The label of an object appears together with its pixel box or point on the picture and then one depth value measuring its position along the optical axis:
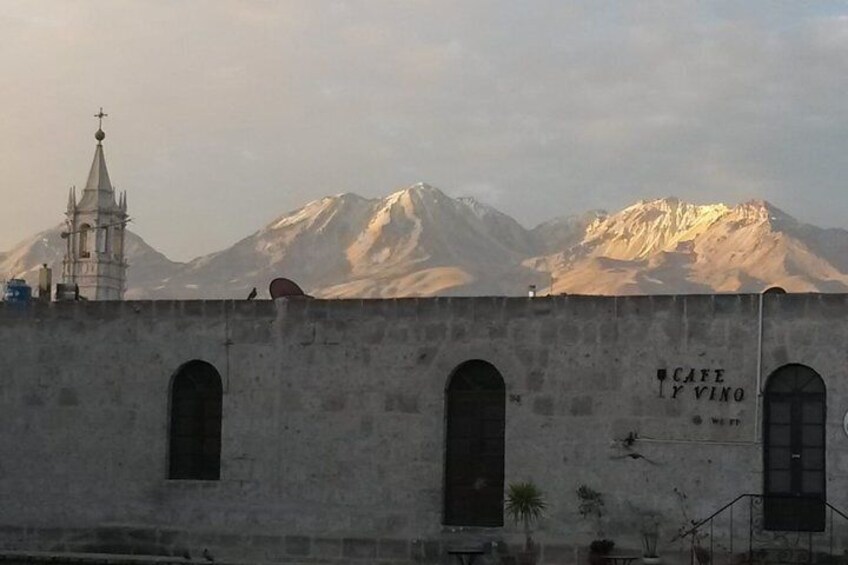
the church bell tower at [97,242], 85.88
